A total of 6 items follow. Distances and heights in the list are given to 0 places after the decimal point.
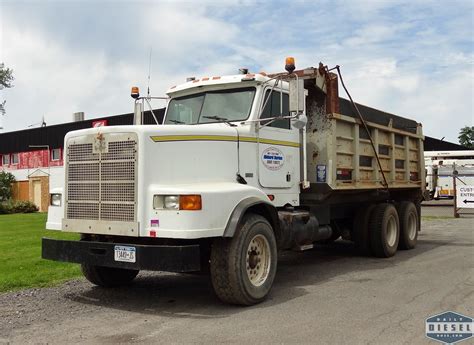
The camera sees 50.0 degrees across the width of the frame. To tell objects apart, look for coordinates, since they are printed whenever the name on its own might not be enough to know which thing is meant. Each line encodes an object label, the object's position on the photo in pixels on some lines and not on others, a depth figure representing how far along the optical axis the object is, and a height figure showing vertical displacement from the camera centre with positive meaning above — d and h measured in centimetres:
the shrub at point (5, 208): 2853 -81
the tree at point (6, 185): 3419 +58
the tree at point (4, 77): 4553 +1056
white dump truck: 582 +14
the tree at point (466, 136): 7350 +800
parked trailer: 2677 +129
